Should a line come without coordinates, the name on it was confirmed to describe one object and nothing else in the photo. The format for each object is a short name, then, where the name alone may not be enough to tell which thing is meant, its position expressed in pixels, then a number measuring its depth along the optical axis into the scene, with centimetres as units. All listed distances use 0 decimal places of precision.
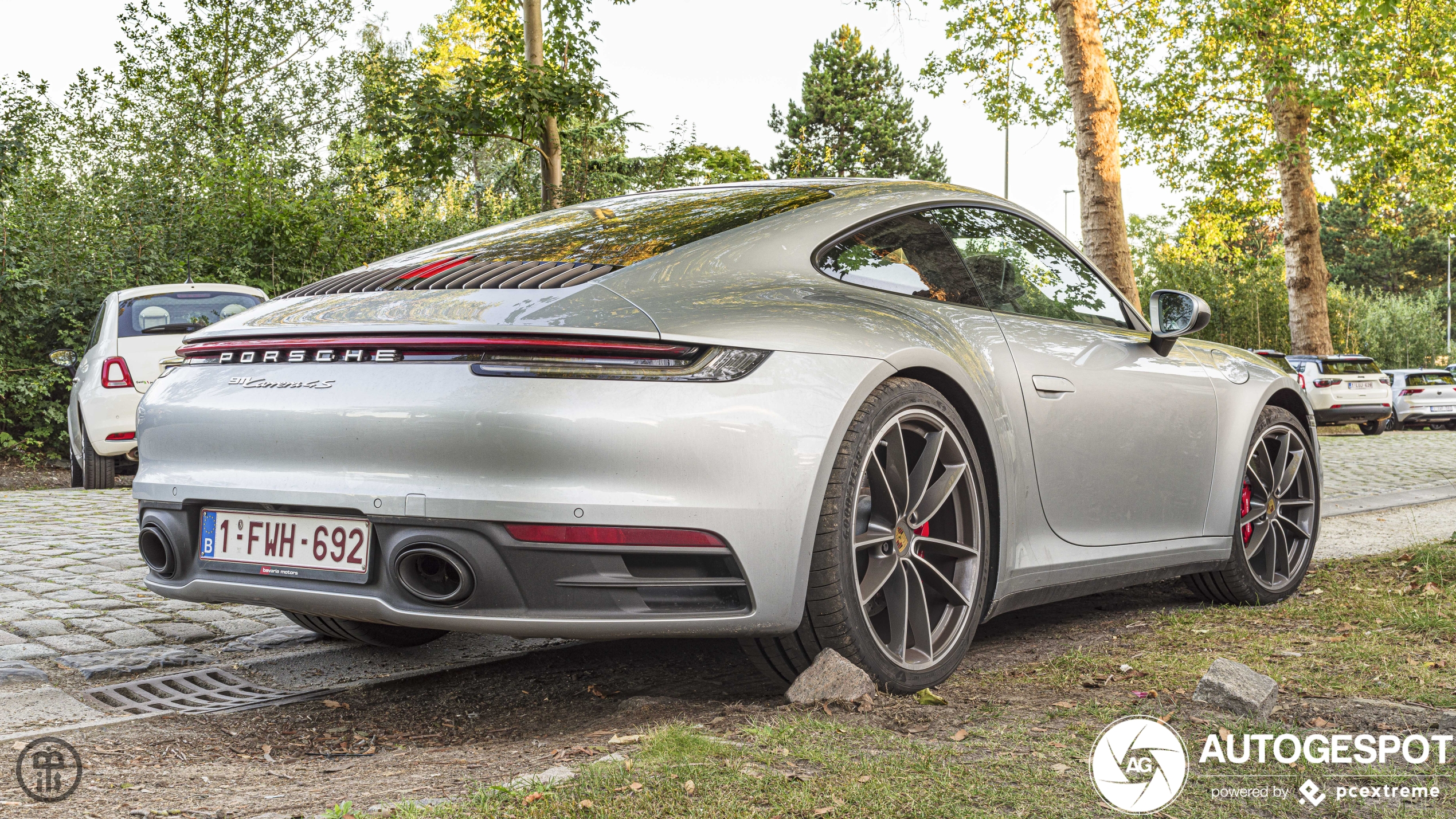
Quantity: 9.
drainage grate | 333
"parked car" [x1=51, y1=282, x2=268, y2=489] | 998
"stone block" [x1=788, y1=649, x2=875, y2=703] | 284
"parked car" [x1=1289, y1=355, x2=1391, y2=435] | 2303
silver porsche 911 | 252
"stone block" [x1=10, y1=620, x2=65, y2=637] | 410
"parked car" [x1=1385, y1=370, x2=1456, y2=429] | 2677
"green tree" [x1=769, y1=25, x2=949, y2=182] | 5119
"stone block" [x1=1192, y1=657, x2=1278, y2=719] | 268
